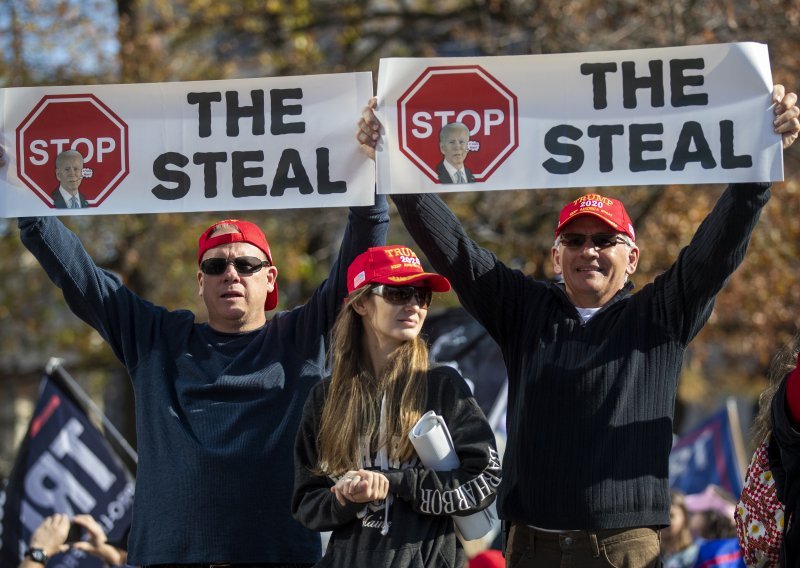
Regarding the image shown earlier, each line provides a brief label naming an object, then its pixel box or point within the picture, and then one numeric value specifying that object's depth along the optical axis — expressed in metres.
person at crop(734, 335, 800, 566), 7.62
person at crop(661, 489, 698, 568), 13.65
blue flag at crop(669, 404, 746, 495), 18.58
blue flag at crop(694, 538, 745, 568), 11.71
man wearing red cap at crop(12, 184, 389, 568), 8.79
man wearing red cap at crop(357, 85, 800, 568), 7.87
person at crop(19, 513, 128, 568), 11.94
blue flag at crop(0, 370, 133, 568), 13.34
